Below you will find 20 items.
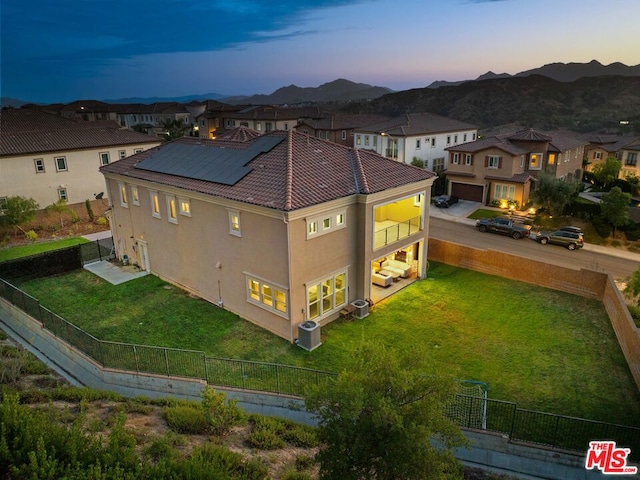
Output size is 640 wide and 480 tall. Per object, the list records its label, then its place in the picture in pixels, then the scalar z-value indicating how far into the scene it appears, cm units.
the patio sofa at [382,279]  2273
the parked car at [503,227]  3152
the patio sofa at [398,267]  2379
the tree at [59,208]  3359
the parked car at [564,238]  2911
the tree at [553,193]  3284
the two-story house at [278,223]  1750
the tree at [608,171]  4216
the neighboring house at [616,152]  4566
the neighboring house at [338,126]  6025
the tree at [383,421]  772
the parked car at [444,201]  4003
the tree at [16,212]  3116
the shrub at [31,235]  3145
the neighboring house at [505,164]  3797
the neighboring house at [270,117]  7419
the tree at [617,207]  2992
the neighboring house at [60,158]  3488
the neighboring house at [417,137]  4650
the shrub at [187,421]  1180
